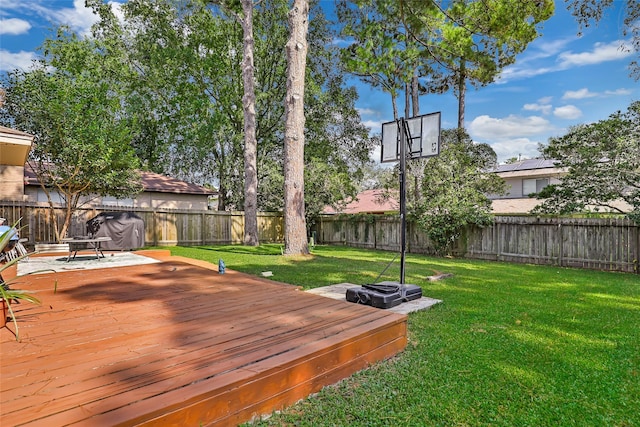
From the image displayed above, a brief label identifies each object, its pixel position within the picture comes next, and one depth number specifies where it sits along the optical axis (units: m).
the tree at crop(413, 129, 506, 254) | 10.27
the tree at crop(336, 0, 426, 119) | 12.95
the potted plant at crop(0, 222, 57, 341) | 2.40
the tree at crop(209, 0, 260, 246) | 12.73
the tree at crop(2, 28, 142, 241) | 9.12
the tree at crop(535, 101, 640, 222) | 8.20
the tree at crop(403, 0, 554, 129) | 8.42
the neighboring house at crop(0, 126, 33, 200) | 6.33
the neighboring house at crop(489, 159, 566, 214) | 19.14
